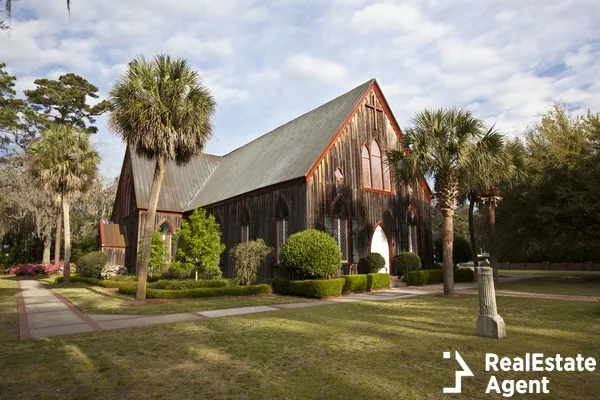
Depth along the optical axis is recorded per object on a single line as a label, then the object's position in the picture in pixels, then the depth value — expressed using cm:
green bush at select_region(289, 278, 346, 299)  1572
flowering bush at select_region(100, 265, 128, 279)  2575
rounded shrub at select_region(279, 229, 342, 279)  1647
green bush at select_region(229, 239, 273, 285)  1842
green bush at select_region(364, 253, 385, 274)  2038
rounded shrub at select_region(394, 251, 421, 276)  2162
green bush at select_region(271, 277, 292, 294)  1734
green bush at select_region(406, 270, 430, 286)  2082
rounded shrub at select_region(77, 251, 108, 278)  2691
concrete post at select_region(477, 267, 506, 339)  771
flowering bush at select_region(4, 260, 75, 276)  3591
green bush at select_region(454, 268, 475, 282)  2358
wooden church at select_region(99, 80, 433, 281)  2033
